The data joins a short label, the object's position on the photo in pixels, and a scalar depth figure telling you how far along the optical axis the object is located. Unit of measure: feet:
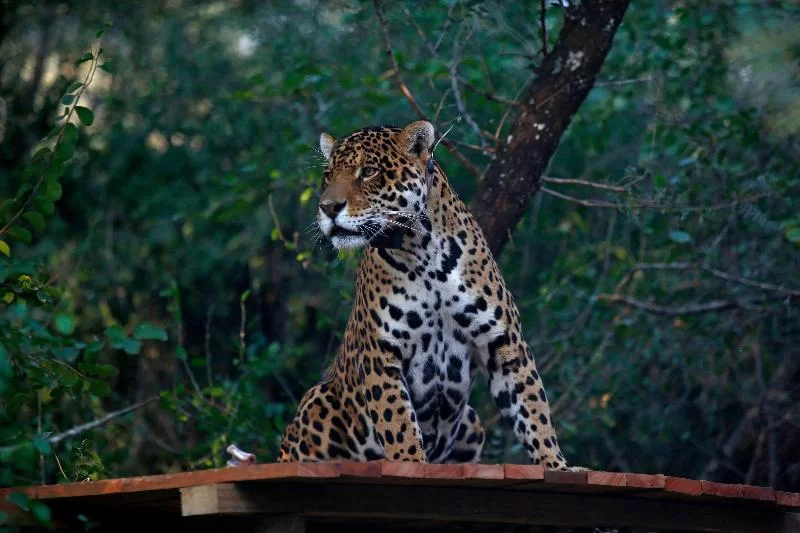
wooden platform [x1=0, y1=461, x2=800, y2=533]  33.99
